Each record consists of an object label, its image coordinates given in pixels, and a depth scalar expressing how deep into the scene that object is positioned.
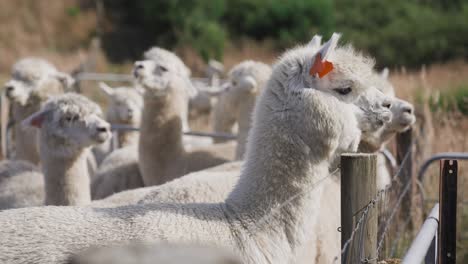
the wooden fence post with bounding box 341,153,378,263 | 5.39
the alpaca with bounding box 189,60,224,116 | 22.63
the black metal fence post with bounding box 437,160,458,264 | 7.03
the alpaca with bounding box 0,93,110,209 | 9.34
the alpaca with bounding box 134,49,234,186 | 12.48
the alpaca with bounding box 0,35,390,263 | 5.54
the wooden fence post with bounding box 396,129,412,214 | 11.76
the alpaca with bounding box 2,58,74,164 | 13.39
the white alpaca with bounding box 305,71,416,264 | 7.96
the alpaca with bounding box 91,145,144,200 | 12.75
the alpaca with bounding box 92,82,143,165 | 15.91
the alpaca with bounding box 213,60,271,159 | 12.48
